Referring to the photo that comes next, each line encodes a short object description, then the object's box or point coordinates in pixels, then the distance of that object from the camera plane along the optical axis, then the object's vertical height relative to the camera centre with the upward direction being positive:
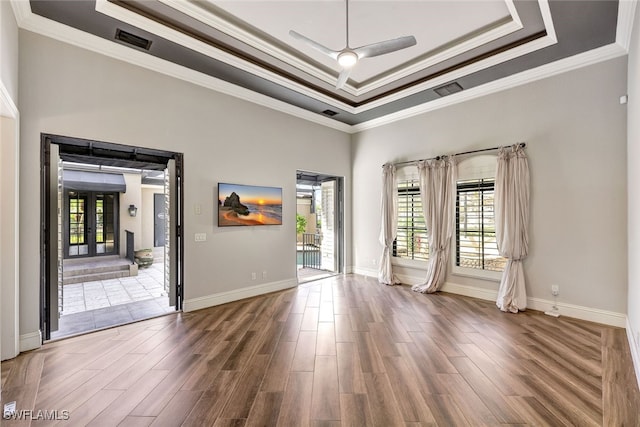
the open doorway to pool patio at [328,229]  6.96 -0.40
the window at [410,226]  5.73 -0.27
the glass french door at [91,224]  8.20 -0.33
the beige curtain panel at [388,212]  6.02 +0.02
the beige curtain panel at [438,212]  5.18 +0.02
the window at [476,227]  4.75 -0.25
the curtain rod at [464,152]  4.38 +1.05
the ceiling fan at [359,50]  2.92 +1.72
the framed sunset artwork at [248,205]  4.70 +0.14
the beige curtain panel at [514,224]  4.32 -0.17
